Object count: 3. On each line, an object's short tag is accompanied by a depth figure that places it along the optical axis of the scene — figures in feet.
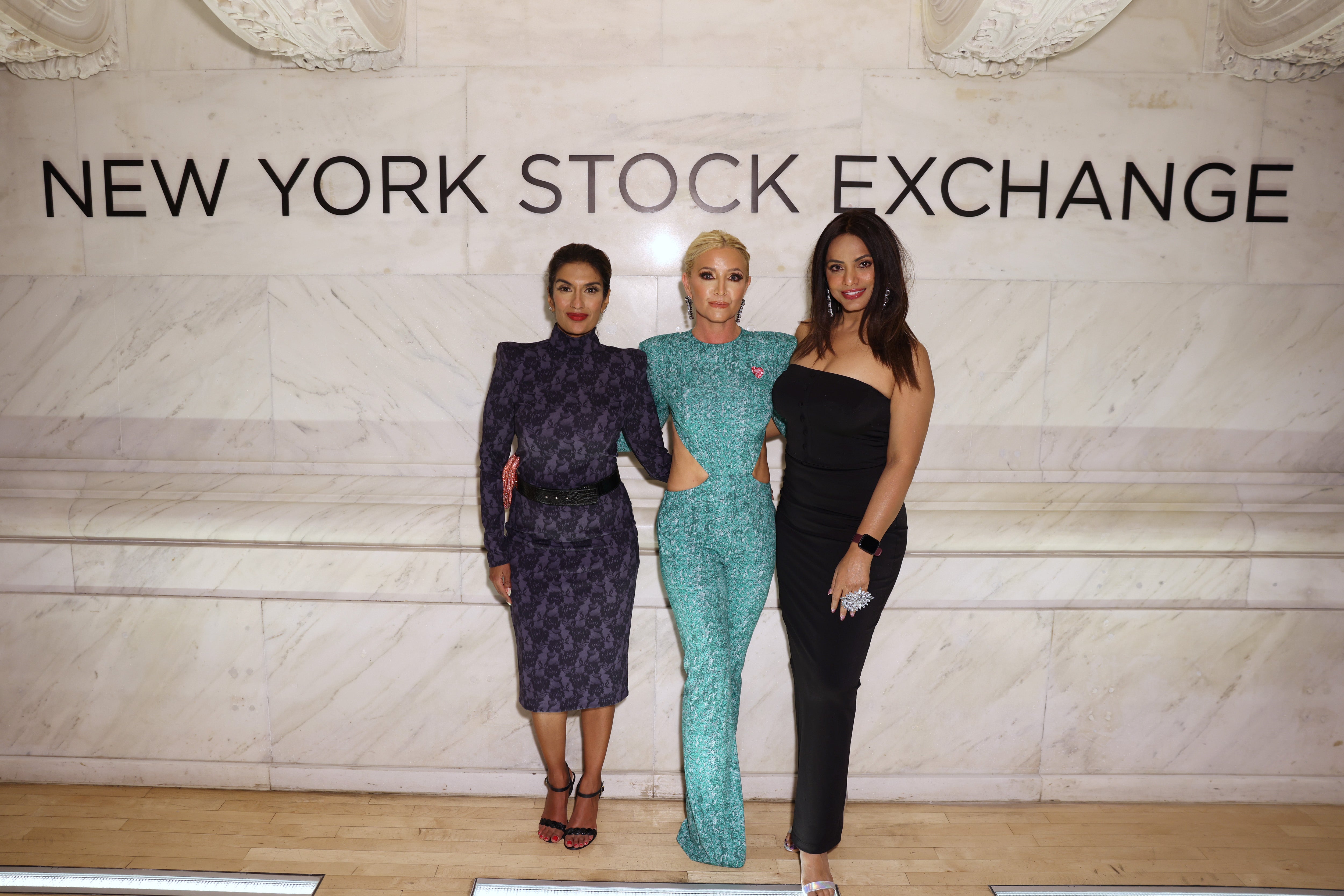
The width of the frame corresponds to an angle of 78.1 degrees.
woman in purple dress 8.77
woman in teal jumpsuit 8.55
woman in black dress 7.93
